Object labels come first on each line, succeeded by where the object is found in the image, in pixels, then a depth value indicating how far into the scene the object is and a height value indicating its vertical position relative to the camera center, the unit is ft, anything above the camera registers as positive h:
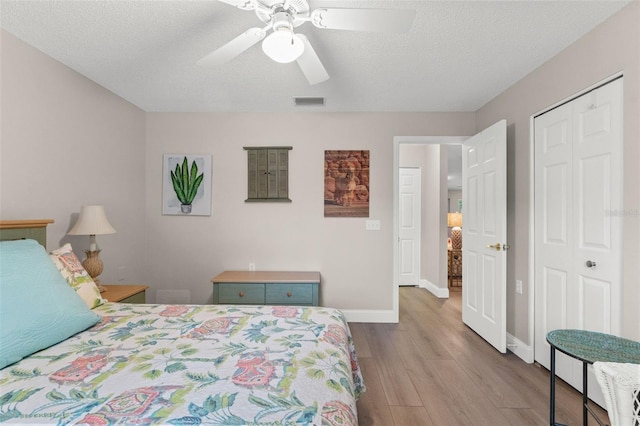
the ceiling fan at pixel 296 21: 4.20 +2.99
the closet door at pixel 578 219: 5.74 -0.10
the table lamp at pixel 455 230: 19.27 -1.10
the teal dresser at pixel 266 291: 9.30 -2.55
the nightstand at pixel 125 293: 7.04 -2.10
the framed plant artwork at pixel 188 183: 11.06 +1.16
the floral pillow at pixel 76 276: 5.70 -1.31
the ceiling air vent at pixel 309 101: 9.80 +3.94
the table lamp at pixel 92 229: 7.25 -0.43
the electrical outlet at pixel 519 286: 8.45 -2.14
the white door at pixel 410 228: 16.75 -0.83
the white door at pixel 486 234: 8.36 -0.65
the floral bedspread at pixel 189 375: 2.81 -1.98
